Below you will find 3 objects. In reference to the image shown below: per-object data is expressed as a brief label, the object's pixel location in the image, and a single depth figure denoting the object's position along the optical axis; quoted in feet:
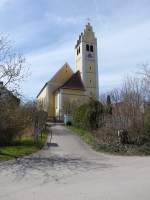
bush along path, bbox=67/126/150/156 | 31.45
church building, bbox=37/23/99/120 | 104.39
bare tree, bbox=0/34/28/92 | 31.51
